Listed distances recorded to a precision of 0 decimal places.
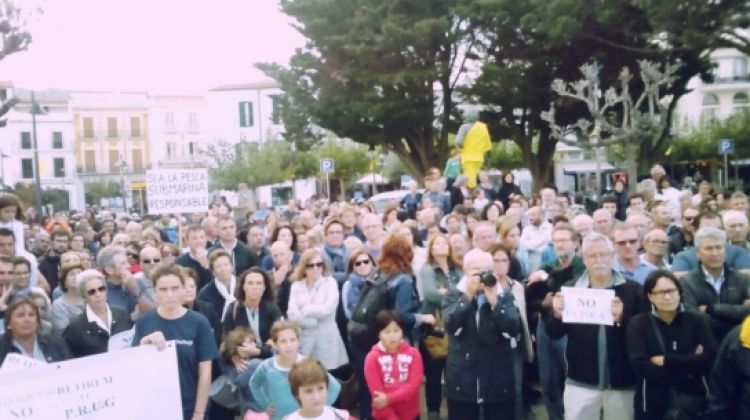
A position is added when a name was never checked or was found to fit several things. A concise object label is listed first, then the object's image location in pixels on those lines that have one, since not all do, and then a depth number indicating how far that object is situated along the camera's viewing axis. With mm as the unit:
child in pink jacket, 6535
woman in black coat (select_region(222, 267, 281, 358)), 6859
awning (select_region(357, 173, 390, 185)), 57594
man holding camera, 6336
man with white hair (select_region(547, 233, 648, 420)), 5887
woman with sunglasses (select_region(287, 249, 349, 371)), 7410
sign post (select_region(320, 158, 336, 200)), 24984
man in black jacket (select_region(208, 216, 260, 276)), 9383
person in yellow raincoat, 16359
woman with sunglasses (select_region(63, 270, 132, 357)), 6340
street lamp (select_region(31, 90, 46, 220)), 27986
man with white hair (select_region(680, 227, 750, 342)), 6156
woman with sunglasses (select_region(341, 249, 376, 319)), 7716
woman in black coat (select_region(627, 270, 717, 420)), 5535
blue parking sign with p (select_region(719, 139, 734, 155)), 23297
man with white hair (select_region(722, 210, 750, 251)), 7781
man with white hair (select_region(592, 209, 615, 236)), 9086
